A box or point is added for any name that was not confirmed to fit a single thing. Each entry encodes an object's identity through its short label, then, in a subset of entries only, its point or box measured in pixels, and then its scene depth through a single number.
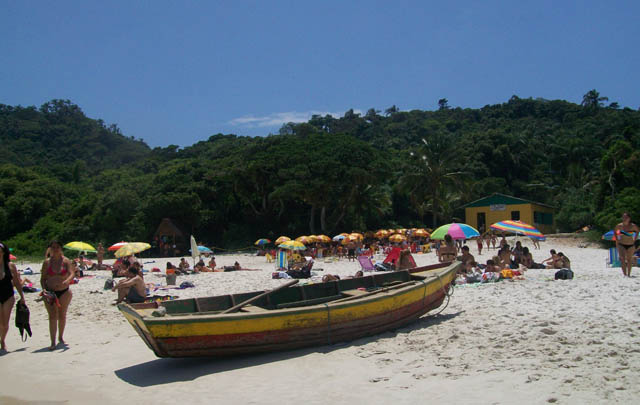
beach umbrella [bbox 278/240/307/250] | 21.44
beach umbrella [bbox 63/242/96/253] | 19.34
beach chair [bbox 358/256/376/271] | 15.95
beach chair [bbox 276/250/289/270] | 19.78
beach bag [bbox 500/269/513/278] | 11.49
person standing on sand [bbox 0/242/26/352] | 6.54
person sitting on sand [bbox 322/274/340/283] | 11.68
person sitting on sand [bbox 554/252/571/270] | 13.14
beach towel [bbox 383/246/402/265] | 15.32
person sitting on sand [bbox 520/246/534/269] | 14.13
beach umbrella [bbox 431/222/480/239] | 14.82
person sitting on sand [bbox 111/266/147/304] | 8.33
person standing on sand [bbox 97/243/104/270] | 21.13
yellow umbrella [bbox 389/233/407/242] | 28.41
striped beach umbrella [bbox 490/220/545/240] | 16.33
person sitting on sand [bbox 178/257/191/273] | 18.15
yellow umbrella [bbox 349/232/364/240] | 27.37
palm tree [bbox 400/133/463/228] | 37.22
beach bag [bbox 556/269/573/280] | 11.08
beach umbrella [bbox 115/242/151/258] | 16.66
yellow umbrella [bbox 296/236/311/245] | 26.21
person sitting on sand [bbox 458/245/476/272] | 12.26
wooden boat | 6.02
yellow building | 37.62
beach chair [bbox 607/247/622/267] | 14.77
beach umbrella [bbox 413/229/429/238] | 28.77
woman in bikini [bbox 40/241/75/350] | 6.89
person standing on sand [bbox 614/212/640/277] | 10.64
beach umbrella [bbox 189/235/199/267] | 18.56
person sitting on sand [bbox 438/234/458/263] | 11.26
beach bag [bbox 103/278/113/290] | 14.20
